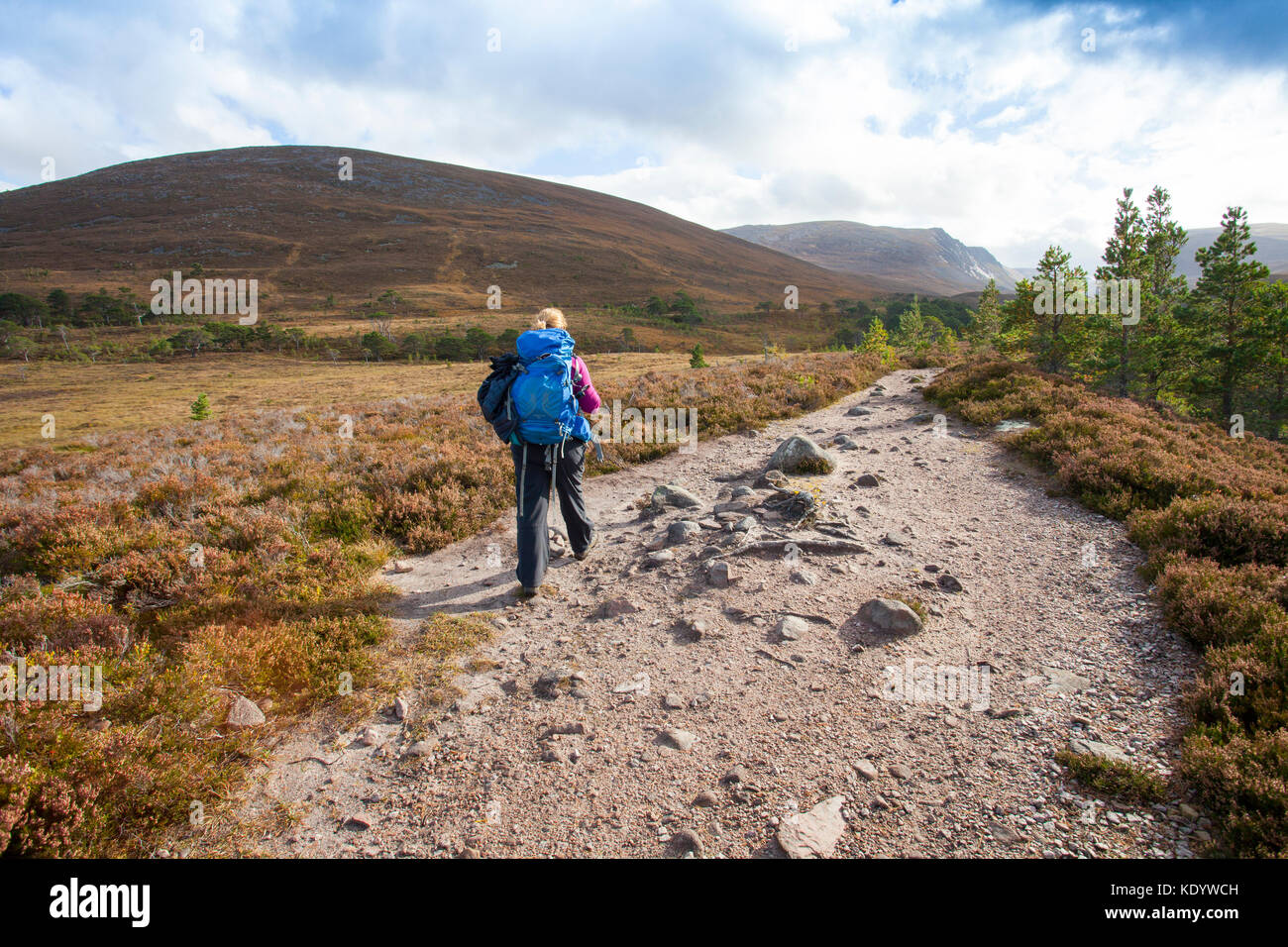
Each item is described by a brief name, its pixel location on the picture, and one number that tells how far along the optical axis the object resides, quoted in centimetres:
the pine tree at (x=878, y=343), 2648
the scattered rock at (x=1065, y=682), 411
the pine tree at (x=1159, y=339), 2319
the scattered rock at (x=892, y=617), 493
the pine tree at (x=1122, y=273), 2314
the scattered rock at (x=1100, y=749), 337
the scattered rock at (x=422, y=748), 374
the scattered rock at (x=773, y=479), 866
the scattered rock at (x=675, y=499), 835
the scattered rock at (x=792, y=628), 491
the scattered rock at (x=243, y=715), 385
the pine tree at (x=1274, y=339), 2142
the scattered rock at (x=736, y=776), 337
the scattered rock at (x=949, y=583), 569
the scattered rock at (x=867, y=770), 335
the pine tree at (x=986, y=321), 3744
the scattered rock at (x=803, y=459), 950
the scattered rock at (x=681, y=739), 370
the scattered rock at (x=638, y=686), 433
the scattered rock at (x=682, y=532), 704
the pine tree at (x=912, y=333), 3319
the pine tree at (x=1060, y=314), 1928
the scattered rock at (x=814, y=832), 286
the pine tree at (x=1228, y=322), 2258
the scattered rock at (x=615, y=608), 555
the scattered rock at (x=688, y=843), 290
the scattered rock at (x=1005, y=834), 287
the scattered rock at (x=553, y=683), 438
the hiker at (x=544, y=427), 568
